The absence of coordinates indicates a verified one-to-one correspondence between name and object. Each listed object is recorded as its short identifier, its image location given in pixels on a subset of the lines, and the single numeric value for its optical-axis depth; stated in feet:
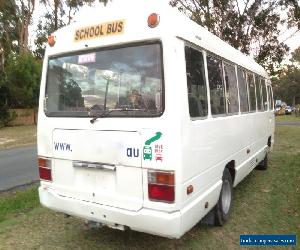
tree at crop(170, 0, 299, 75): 43.54
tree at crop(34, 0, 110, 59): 77.20
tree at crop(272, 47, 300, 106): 156.79
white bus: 8.67
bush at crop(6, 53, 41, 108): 59.06
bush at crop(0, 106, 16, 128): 58.84
